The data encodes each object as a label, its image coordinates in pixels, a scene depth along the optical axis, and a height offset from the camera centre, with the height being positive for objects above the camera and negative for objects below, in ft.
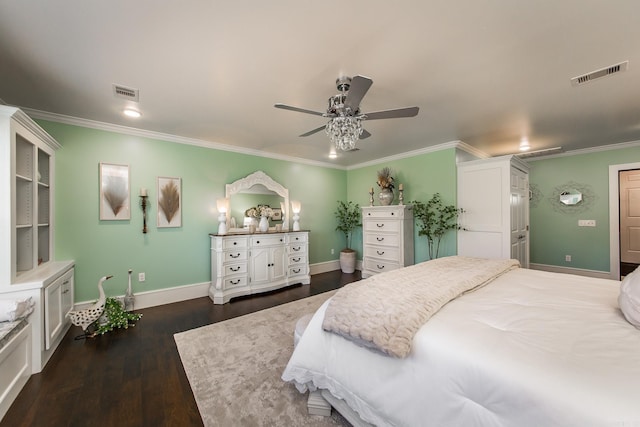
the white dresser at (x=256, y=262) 11.59 -2.53
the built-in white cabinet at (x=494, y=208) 11.48 +0.24
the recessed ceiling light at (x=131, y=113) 8.74 +3.74
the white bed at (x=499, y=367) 2.46 -1.83
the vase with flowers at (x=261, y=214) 13.25 +0.00
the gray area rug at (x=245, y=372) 4.98 -4.11
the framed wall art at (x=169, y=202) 11.26 +0.59
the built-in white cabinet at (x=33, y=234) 6.20 -0.60
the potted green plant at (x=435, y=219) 13.05 -0.32
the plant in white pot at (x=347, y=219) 17.73 -0.40
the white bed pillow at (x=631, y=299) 3.66 -1.38
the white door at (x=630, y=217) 14.79 -0.28
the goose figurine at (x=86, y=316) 7.80 -3.30
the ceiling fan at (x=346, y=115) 6.46 +2.71
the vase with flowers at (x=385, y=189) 14.68 +1.49
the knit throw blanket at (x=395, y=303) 3.72 -1.63
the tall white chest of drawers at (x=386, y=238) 13.71 -1.43
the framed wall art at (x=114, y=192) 10.05 +0.93
